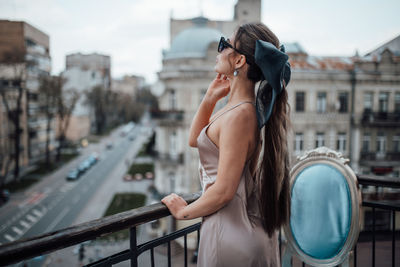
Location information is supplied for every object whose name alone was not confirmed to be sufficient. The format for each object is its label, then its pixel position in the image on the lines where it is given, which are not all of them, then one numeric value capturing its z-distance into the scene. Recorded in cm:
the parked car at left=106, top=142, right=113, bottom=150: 3575
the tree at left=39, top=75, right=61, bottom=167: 2029
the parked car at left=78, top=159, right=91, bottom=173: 2320
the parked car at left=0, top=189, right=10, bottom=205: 1157
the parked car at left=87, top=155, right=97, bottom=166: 2621
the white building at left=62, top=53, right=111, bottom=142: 3559
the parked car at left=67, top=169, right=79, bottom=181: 2088
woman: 131
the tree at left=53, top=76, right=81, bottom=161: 2175
